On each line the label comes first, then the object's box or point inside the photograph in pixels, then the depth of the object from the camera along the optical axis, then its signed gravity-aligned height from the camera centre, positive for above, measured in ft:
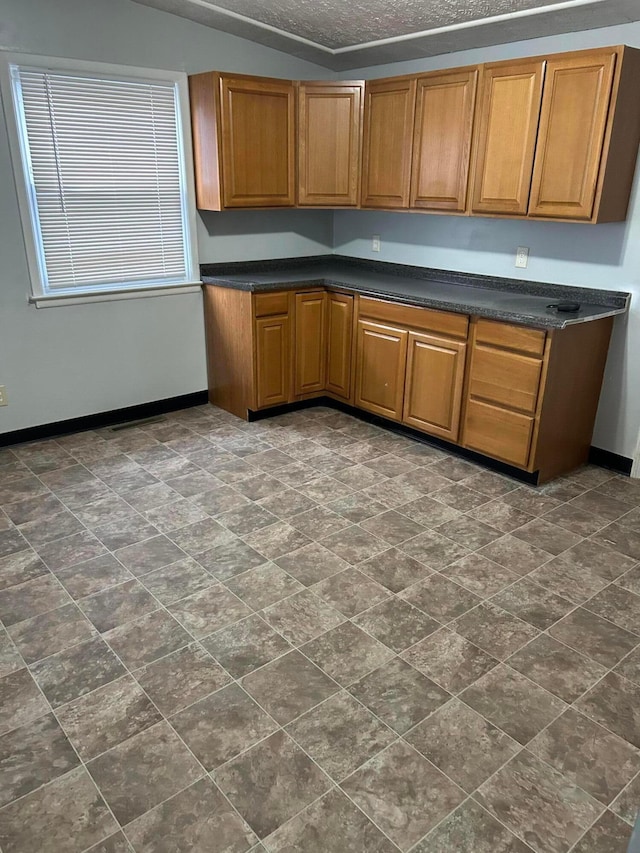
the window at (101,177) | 11.66 +0.26
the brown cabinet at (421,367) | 10.82 -3.21
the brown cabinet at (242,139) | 12.74 +1.05
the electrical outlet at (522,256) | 12.33 -1.10
